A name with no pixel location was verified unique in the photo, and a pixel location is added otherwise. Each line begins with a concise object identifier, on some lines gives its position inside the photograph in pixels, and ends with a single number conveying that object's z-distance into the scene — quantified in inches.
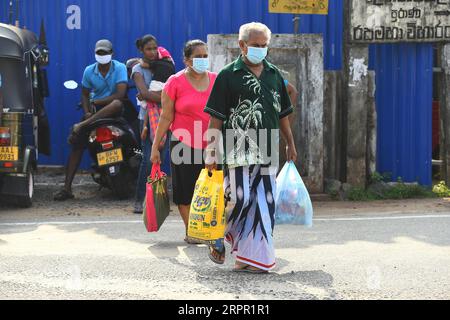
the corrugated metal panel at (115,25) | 449.7
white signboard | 411.5
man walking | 226.7
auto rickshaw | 357.4
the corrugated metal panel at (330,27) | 448.8
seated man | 392.2
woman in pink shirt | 263.7
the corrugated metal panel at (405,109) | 429.7
